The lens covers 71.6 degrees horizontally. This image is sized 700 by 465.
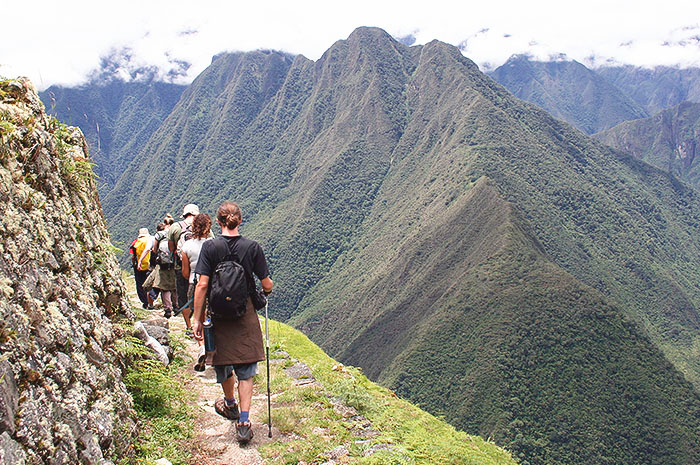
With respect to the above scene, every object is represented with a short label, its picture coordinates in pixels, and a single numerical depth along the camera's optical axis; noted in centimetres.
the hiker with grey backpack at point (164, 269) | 1136
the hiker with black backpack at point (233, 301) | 597
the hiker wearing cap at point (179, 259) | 1050
